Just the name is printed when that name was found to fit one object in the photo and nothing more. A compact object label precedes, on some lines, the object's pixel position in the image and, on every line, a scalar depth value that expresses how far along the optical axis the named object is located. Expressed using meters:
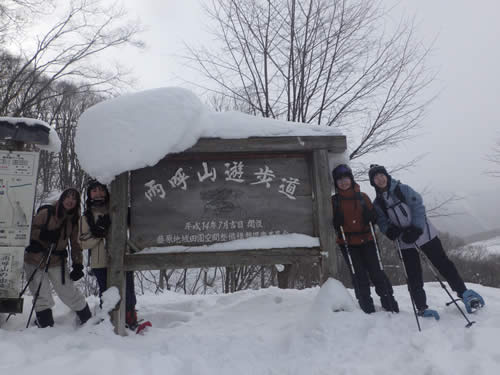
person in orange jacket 3.65
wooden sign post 3.41
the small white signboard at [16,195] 3.62
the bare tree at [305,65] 6.78
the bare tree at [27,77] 9.54
